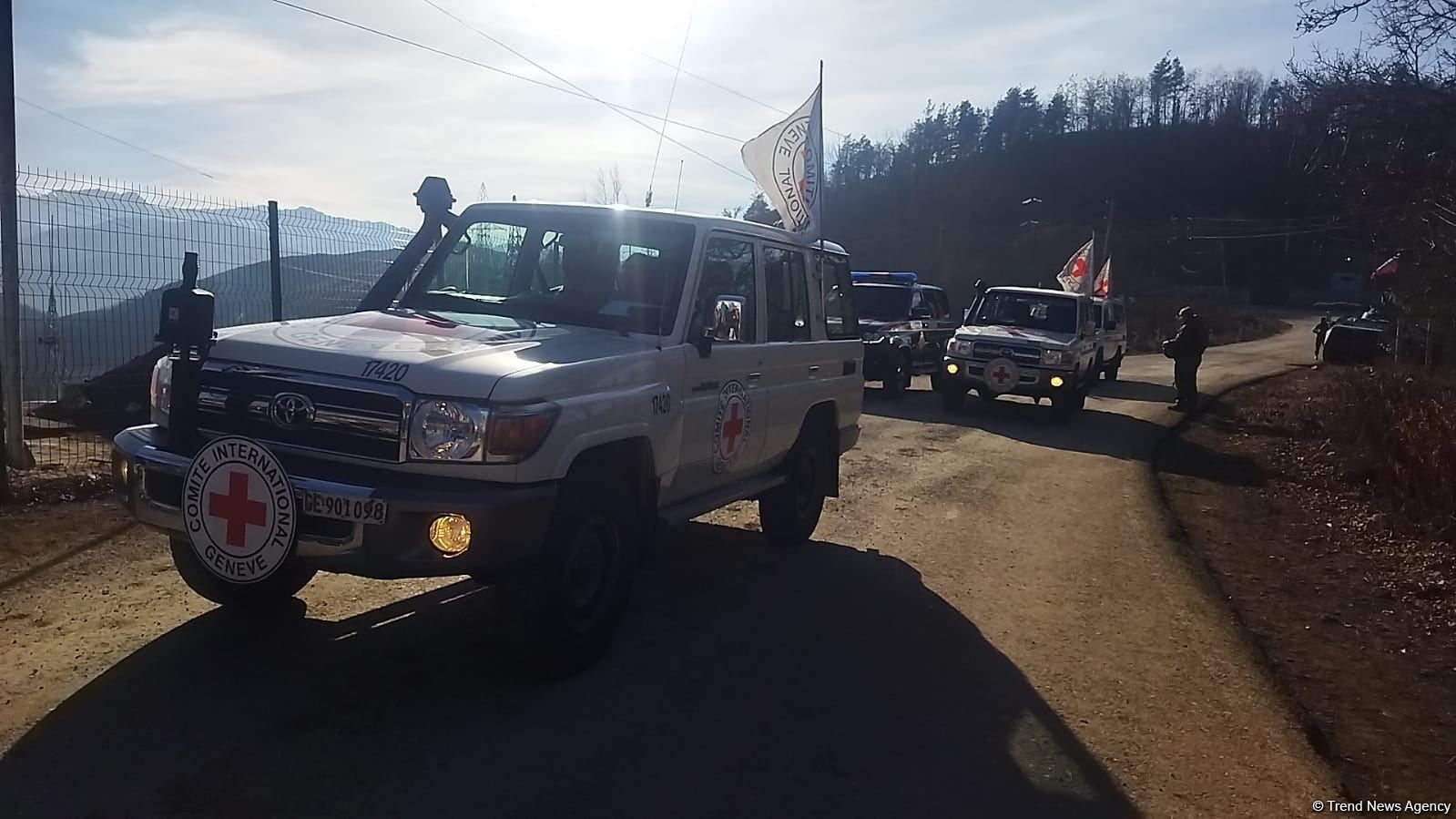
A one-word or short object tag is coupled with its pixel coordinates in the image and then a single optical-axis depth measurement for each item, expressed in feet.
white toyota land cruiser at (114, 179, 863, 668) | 13.88
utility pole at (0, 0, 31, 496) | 26.18
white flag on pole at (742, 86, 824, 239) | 33.73
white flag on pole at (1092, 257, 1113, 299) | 98.50
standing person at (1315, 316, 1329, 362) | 124.23
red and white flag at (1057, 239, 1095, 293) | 87.10
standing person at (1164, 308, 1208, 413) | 62.03
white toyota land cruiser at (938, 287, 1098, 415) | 54.75
